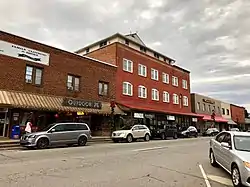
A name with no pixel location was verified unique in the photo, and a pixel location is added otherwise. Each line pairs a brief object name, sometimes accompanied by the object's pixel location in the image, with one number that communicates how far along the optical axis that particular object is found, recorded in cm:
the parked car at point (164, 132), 2065
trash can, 1441
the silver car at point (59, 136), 1191
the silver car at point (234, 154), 474
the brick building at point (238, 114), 4868
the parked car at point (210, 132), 3065
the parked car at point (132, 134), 1650
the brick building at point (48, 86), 1466
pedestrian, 1403
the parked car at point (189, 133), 2457
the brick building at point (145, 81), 2284
